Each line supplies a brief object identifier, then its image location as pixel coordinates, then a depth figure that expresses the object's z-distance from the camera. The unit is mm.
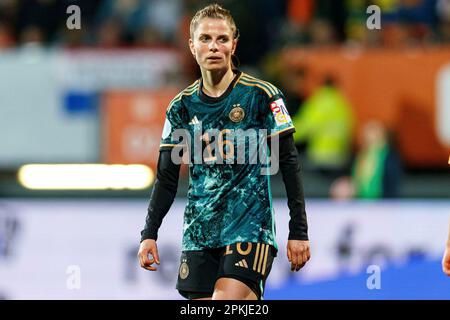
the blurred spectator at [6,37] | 13903
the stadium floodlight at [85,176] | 11062
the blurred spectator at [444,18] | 12883
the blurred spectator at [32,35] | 13719
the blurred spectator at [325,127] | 12102
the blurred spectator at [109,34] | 13445
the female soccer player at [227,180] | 5414
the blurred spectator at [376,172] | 10648
